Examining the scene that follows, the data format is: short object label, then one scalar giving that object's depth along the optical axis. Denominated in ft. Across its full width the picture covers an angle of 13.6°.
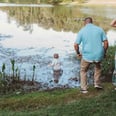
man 37.09
